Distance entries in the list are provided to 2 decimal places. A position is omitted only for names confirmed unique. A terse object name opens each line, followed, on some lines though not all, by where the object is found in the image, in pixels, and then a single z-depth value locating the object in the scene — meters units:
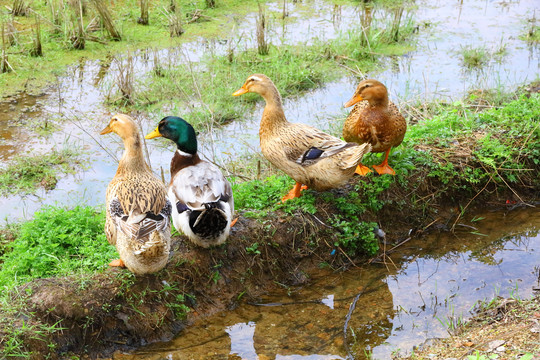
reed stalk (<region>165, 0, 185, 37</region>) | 9.54
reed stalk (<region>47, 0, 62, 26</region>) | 9.41
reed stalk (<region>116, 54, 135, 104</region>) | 7.97
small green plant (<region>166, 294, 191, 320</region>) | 4.71
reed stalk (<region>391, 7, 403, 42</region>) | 9.88
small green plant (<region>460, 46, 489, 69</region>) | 9.31
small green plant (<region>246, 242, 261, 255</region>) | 5.13
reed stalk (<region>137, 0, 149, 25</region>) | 9.83
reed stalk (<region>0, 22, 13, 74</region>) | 8.37
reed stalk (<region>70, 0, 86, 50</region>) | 9.16
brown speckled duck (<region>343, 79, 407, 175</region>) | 5.67
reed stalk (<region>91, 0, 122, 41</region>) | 9.19
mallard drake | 4.60
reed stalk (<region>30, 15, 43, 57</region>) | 8.75
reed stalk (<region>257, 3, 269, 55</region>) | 9.11
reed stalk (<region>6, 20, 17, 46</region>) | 8.99
